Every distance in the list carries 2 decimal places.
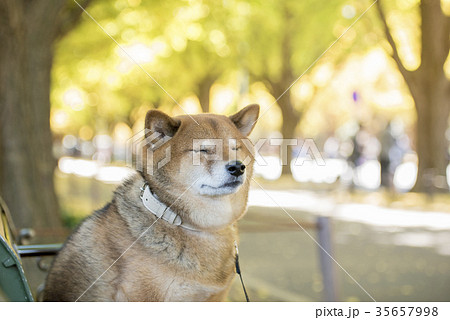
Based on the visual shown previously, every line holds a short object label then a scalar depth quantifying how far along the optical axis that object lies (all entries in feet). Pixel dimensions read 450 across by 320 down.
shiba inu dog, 8.64
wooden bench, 7.72
